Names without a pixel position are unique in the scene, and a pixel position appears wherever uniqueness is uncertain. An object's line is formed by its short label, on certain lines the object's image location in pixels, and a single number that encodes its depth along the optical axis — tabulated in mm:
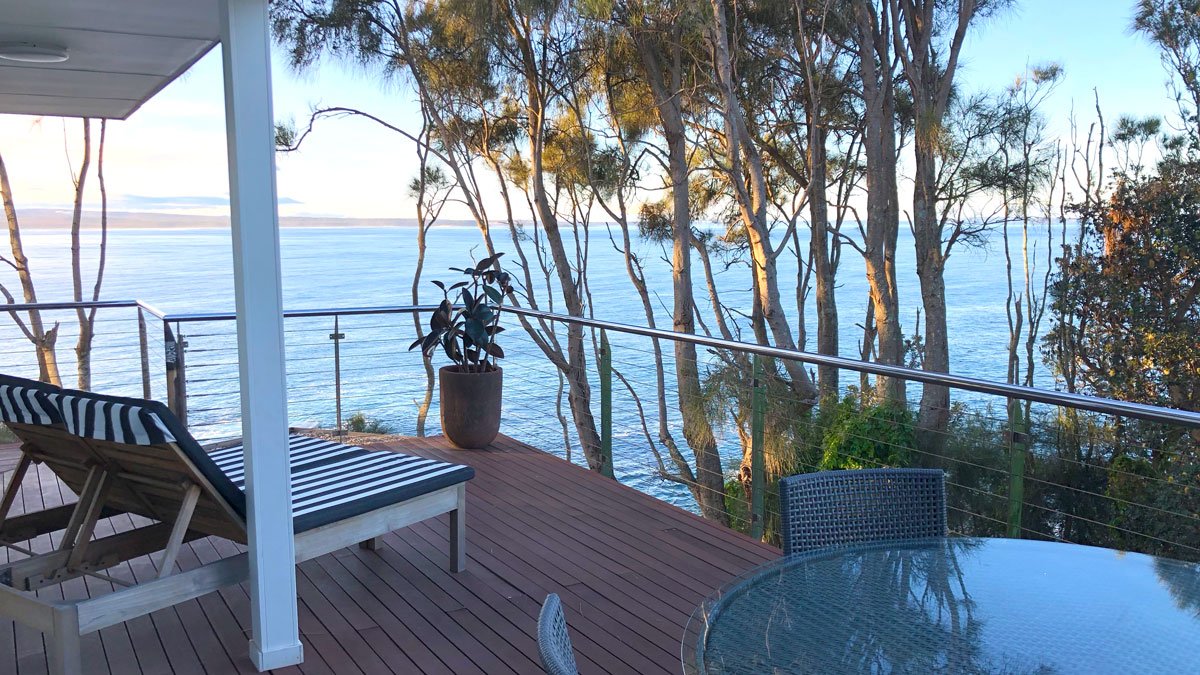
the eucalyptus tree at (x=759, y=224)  9289
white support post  2371
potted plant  5160
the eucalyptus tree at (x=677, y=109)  9656
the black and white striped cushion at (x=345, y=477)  2936
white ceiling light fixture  3391
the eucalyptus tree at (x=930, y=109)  11117
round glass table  1445
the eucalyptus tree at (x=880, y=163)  10797
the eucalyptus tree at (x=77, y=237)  12848
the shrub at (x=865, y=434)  9297
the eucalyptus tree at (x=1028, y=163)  14695
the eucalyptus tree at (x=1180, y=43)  13641
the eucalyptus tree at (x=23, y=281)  12711
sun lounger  2396
